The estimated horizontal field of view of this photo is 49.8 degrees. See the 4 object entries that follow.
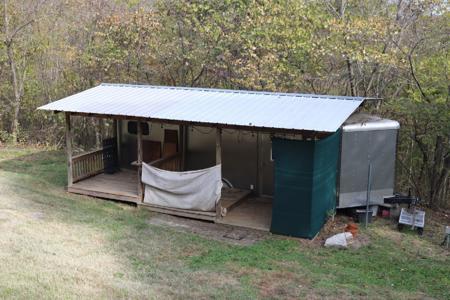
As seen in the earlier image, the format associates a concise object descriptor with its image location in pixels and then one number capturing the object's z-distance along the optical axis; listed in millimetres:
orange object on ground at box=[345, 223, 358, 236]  9000
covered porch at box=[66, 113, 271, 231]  9836
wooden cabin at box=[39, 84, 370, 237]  8719
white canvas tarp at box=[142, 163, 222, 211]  9742
